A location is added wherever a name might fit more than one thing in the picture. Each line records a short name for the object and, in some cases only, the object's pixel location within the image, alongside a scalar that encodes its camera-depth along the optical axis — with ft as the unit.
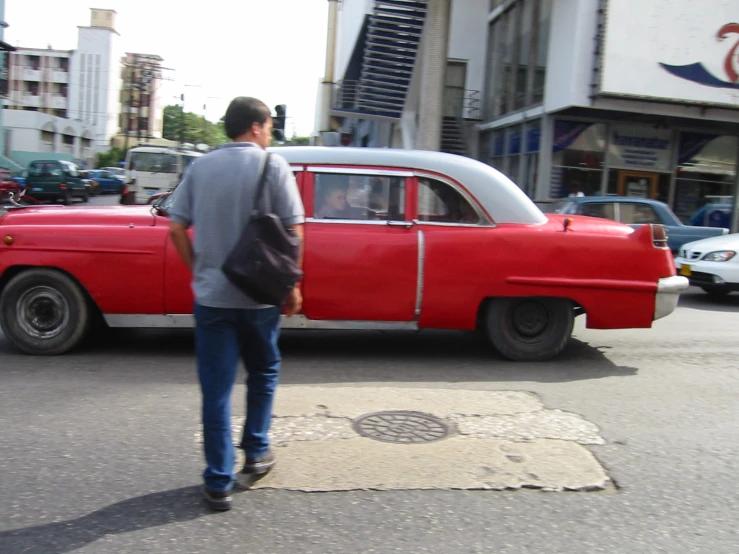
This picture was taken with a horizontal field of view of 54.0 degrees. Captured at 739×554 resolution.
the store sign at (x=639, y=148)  65.26
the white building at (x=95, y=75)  276.41
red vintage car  18.75
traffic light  42.11
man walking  10.34
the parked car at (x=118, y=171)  151.02
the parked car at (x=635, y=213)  37.81
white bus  75.56
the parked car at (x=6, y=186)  83.15
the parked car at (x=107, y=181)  133.90
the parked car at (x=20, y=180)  93.58
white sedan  32.83
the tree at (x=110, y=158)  234.79
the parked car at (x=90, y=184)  105.60
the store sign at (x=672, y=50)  56.44
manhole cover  13.78
